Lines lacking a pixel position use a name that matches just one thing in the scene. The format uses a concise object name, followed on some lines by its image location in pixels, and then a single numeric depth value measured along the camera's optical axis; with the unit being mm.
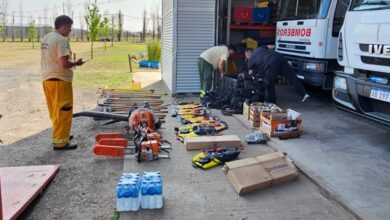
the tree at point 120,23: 45956
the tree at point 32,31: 37219
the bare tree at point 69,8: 53816
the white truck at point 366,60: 4710
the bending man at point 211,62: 8914
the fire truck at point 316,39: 7250
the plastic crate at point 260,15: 10266
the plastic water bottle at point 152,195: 3590
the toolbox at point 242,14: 10094
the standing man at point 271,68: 7801
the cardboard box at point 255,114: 6591
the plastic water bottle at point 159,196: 3604
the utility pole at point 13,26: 47531
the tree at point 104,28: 24278
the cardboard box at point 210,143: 5426
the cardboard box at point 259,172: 4039
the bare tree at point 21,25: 47031
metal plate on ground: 3527
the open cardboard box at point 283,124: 5824
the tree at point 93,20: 21594
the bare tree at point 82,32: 51622
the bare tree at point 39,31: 47272
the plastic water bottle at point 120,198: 3527
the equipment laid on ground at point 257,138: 5727
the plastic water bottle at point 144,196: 3594
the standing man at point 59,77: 5270
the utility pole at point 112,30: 36688
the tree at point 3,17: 34350
